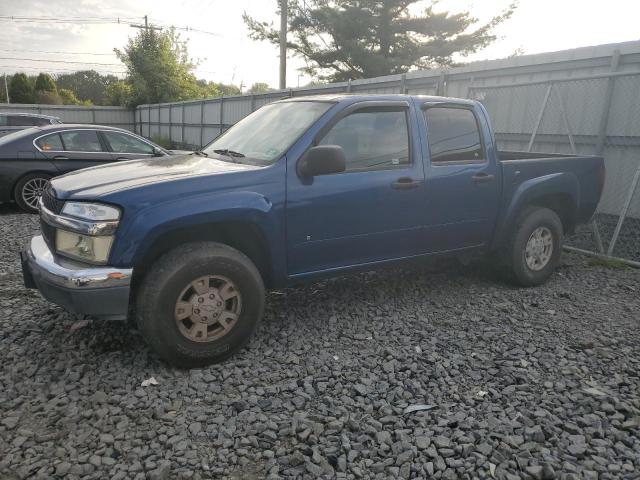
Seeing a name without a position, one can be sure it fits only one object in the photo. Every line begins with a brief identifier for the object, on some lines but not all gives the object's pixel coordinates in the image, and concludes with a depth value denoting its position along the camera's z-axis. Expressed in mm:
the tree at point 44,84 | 53062
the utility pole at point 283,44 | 18281
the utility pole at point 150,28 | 36744
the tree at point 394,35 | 22016
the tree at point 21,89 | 50781
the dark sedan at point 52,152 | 8055
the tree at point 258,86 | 66044
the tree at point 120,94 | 33156
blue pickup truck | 3092
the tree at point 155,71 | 33344
